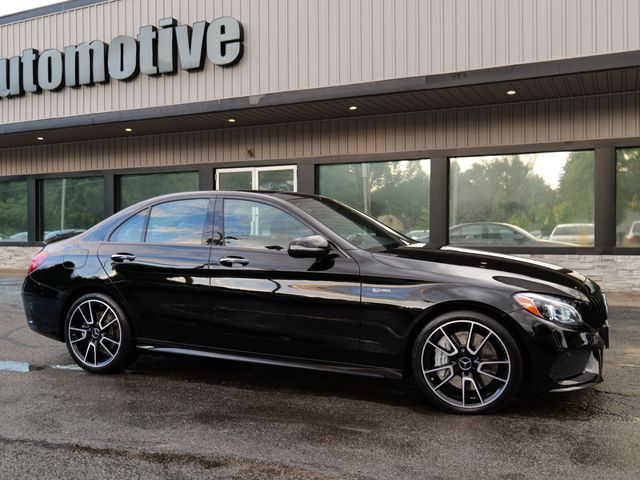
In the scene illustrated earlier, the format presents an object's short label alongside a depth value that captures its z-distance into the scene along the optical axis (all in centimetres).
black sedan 373
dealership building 931
